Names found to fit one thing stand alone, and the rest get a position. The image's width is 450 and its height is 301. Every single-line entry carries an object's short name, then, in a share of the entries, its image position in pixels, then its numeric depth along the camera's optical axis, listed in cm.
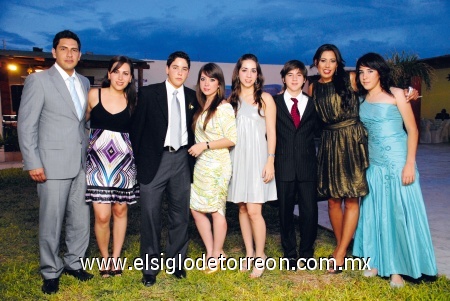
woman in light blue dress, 325
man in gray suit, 312
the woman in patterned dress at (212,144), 338
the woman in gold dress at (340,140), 343
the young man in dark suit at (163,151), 328
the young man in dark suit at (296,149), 355
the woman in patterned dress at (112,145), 331
